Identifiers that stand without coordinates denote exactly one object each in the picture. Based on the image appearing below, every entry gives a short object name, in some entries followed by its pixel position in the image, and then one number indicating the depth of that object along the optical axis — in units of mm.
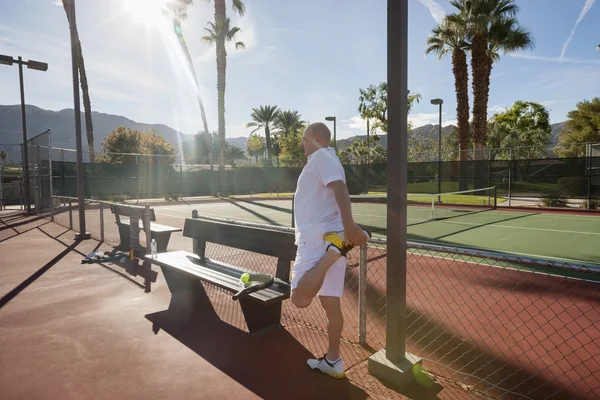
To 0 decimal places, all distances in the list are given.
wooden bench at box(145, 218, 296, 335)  3967
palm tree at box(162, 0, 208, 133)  30062
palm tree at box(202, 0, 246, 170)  27828
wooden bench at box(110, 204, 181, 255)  6848
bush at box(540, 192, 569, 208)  16891
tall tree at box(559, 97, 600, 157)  42781
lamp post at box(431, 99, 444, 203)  20619
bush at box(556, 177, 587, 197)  16261
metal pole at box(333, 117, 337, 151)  33209
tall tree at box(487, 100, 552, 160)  59938
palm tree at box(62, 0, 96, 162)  26516
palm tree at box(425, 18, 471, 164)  24641
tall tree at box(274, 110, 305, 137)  62062
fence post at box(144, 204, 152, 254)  6496
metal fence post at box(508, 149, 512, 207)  17638
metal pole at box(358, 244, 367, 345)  3855
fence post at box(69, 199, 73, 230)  11884
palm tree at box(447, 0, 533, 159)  23484
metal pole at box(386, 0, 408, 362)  2885
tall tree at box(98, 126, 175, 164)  57156
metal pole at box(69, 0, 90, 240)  9547
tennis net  14821
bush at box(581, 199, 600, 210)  15772
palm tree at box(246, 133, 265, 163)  66475
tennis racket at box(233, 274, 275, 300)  3711
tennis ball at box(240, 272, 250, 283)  4031
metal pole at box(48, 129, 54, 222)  13594
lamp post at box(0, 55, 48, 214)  15657
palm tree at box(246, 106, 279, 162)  60406
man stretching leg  2721
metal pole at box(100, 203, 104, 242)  9544
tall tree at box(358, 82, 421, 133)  48750
